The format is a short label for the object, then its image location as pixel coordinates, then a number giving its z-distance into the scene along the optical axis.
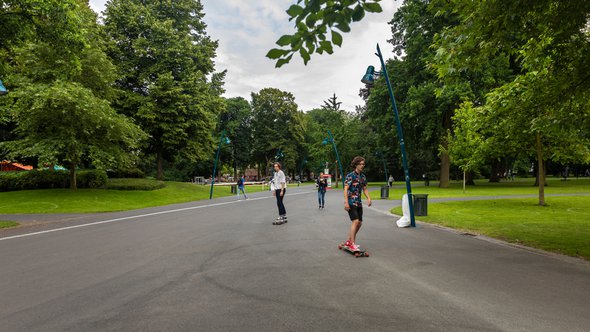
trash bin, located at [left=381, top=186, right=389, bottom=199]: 22.39
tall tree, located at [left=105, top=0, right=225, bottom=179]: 27.73
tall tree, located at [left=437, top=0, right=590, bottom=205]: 5.59
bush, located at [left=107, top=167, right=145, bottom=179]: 29.54
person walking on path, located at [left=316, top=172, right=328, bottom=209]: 16.46
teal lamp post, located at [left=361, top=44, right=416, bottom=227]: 10.02
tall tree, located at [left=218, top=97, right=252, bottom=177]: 63.09
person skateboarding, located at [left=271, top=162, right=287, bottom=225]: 10.80
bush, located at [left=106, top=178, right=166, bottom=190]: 24.51
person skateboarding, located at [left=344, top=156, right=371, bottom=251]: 6.55
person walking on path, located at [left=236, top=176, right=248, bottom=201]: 25.22
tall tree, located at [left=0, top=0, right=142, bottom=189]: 18.38
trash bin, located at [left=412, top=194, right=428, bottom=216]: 12.09
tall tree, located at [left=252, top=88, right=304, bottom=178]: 64.62
